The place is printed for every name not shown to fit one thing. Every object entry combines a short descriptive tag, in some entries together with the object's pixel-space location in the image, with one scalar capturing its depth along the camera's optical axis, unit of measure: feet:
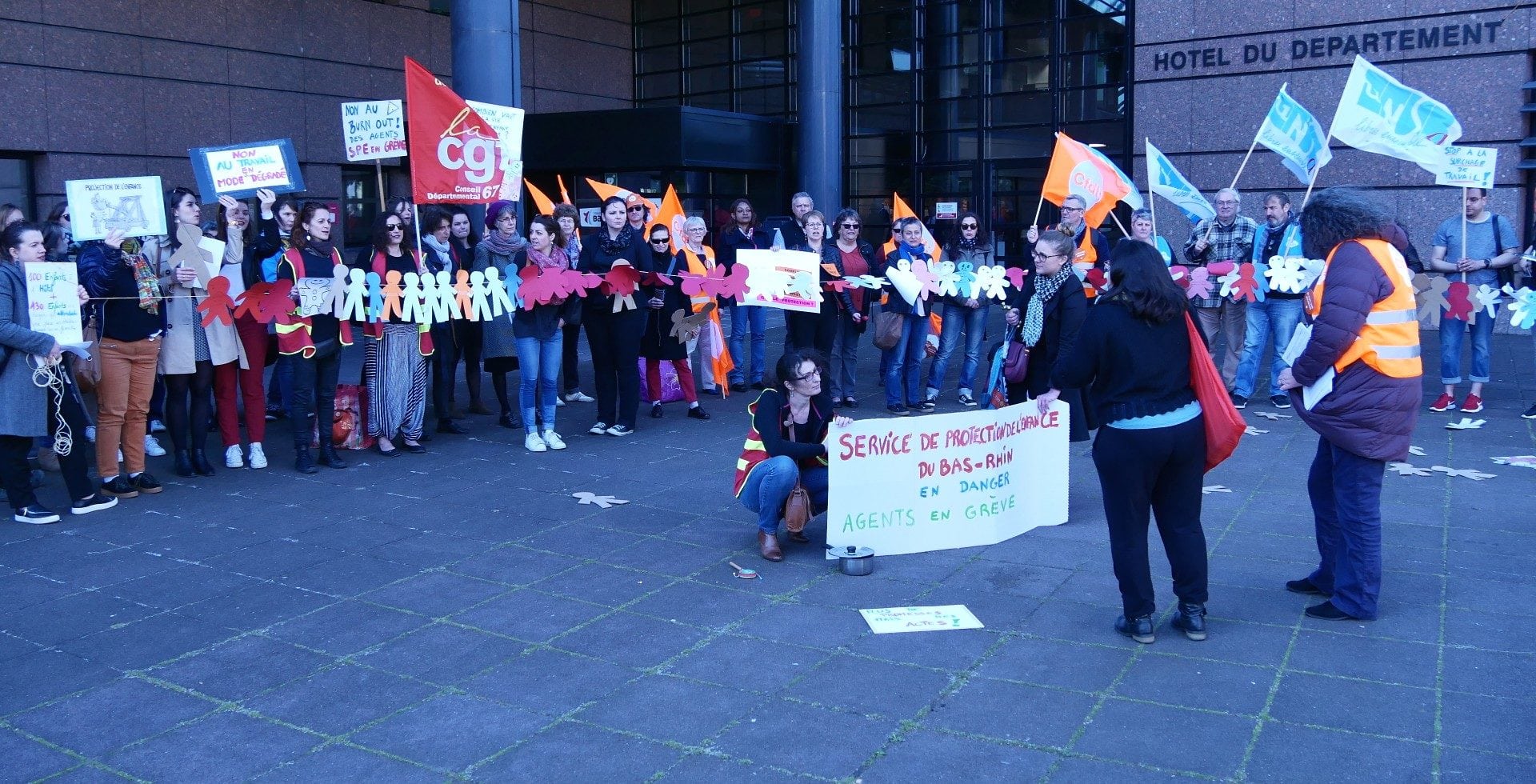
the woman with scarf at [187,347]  27.20
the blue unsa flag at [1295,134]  34.04
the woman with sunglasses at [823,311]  35.06
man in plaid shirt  35.55
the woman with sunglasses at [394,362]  29.96
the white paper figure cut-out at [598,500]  25.26
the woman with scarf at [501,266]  33.73
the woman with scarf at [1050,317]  24.71
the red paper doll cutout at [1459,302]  33.37
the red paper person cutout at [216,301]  27.17
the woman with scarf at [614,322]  32.22
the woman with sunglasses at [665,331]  34.27
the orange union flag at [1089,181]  32.96
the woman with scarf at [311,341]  28.32
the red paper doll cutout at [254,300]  27.68
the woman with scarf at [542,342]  31.19
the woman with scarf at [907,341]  36.04
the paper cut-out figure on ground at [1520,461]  27.99
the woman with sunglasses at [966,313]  36.45
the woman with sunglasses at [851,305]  35.47
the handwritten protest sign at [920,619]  17.63
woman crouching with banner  21.16
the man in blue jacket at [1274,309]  34.68
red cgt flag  29.81
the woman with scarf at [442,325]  31.89
